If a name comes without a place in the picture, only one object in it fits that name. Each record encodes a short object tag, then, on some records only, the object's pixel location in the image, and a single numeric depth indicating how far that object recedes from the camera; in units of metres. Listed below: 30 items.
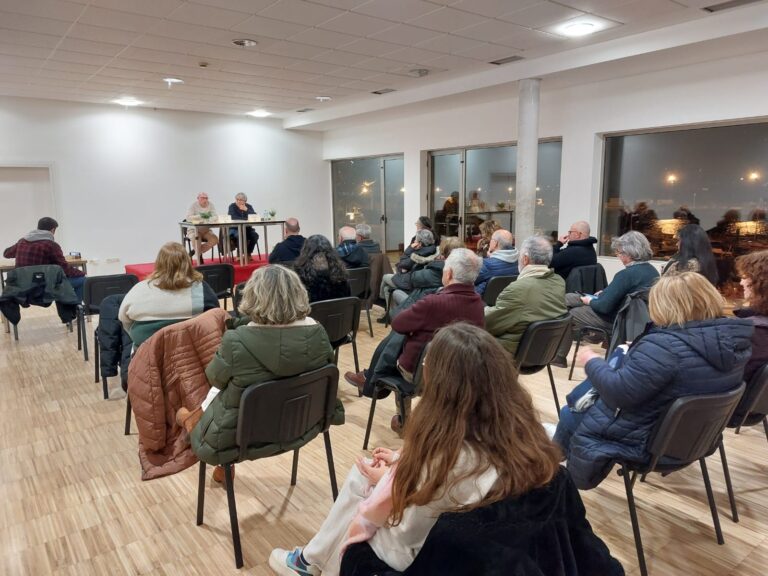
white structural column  6.42
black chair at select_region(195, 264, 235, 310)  5.19
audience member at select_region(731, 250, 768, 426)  2.43
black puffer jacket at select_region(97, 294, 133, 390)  3.48
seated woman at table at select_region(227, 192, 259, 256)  8.30
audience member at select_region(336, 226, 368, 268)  5.36
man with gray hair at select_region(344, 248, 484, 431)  2.78
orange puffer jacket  2.53
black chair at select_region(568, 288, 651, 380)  3.57
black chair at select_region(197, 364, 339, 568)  2.05
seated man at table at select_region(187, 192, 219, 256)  8.21
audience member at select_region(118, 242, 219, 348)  2.96
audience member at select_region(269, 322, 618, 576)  1.17
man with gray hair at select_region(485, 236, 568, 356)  3.03
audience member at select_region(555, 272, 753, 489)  1.94
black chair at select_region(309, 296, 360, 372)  3.53
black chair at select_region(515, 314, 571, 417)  2.99
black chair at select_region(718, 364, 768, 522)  2.37
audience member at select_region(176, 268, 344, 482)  2.05
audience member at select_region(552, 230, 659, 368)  3.70
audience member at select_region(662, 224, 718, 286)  4.12
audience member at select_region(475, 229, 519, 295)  4.43
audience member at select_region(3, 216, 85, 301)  5.27
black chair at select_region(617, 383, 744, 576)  1.91
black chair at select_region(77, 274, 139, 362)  4.44
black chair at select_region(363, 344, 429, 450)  2.82
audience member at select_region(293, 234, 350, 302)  3.72
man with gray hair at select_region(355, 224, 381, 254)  6.00
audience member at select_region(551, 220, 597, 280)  4.87
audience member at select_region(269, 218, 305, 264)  5.71
